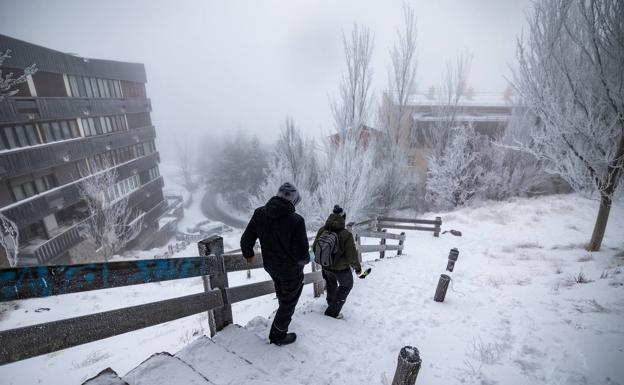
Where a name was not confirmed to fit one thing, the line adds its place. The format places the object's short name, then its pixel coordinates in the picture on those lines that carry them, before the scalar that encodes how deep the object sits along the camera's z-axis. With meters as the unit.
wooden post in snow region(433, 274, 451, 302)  5.25
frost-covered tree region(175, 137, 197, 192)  55.09
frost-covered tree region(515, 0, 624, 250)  5.98
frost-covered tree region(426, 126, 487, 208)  18.62
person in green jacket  4.12
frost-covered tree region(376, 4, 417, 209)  18.03
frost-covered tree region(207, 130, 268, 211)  42.00
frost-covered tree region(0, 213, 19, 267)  11.05
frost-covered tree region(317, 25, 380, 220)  15.14
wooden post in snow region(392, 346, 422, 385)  2.43
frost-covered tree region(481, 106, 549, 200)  17.89
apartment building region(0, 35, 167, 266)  13.86
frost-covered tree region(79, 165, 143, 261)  15.88
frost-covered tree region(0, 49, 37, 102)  6.84
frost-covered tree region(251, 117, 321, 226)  18.16
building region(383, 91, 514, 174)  20.11
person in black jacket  3.09
